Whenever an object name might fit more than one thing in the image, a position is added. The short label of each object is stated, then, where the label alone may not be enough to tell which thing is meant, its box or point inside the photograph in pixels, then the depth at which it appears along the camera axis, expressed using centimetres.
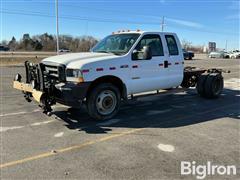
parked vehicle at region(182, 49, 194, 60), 2846
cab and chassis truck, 433
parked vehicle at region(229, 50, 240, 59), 3736
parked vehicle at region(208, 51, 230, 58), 3729
